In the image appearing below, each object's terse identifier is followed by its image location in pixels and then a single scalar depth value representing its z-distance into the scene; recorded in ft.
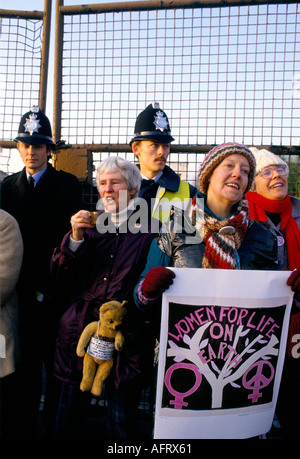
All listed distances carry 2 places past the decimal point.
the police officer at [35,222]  8.37
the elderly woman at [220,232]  6.20
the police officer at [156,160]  9.06
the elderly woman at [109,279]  6.66
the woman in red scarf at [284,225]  7.94
